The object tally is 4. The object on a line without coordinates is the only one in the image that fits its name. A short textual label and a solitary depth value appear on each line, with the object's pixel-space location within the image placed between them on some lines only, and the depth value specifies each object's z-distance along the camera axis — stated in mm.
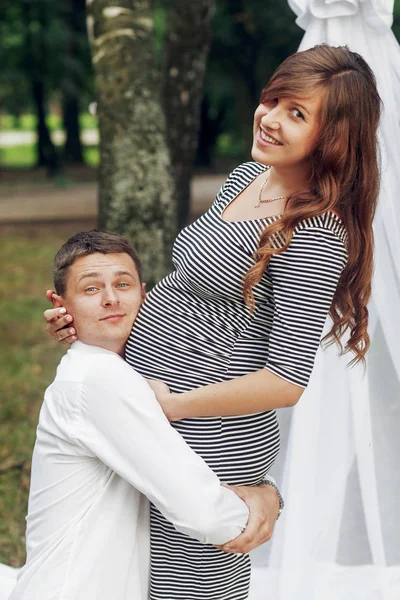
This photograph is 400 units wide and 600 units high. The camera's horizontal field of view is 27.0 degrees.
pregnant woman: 1925
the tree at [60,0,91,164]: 20562
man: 1937
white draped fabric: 2779
